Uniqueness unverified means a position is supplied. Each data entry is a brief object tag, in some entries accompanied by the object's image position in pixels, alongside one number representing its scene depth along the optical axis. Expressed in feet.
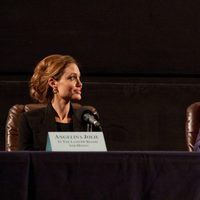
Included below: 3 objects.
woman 18.33
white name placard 12.85
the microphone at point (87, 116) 15.18
